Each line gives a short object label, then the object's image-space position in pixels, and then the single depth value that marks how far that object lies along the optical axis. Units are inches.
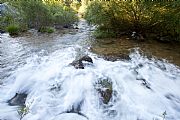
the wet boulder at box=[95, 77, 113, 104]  105.1
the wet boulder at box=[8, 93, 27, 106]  104.1
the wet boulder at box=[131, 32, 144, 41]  206.4
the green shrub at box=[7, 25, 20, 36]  239.1
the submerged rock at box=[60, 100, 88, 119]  97.1
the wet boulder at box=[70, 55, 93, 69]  132.7
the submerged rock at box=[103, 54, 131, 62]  150.3
